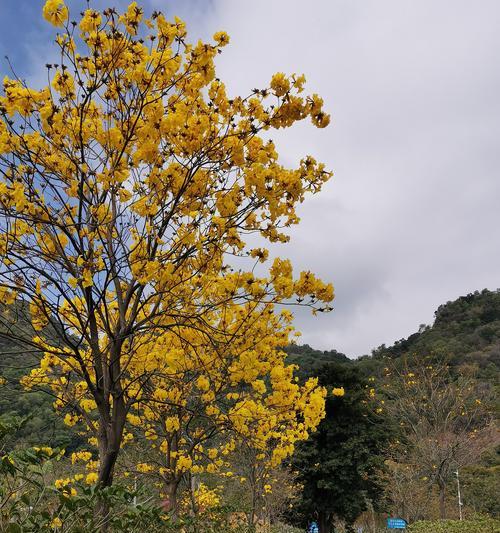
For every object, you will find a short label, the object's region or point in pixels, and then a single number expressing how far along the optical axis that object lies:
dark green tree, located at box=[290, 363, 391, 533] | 17.17
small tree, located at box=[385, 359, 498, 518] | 14.72
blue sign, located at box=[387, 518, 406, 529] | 17.48
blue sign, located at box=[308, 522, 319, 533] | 18.14
